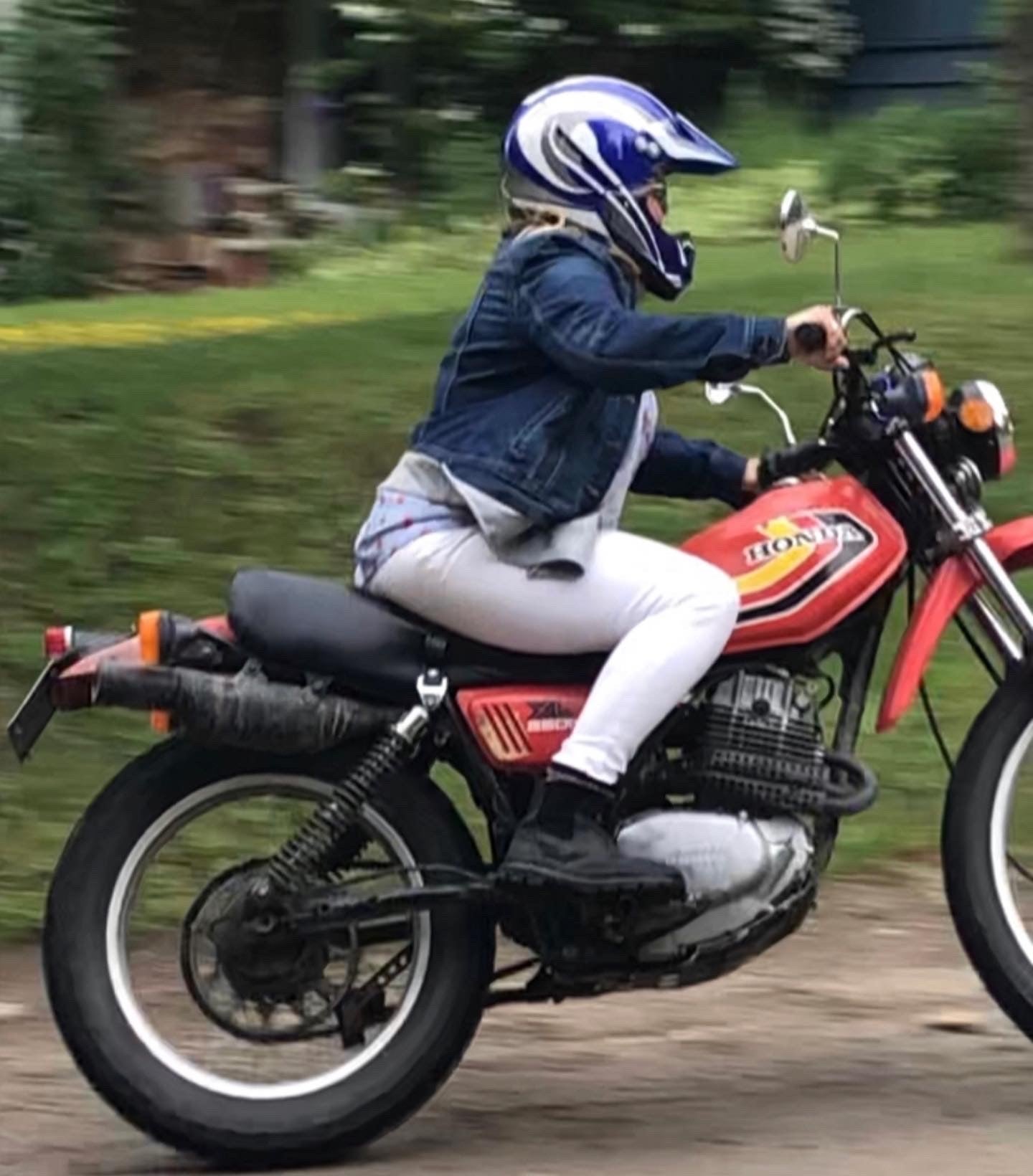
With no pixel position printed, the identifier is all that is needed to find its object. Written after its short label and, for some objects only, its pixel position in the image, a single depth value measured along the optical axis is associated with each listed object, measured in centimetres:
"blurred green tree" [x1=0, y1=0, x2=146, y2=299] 1493
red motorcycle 472
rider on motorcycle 461
